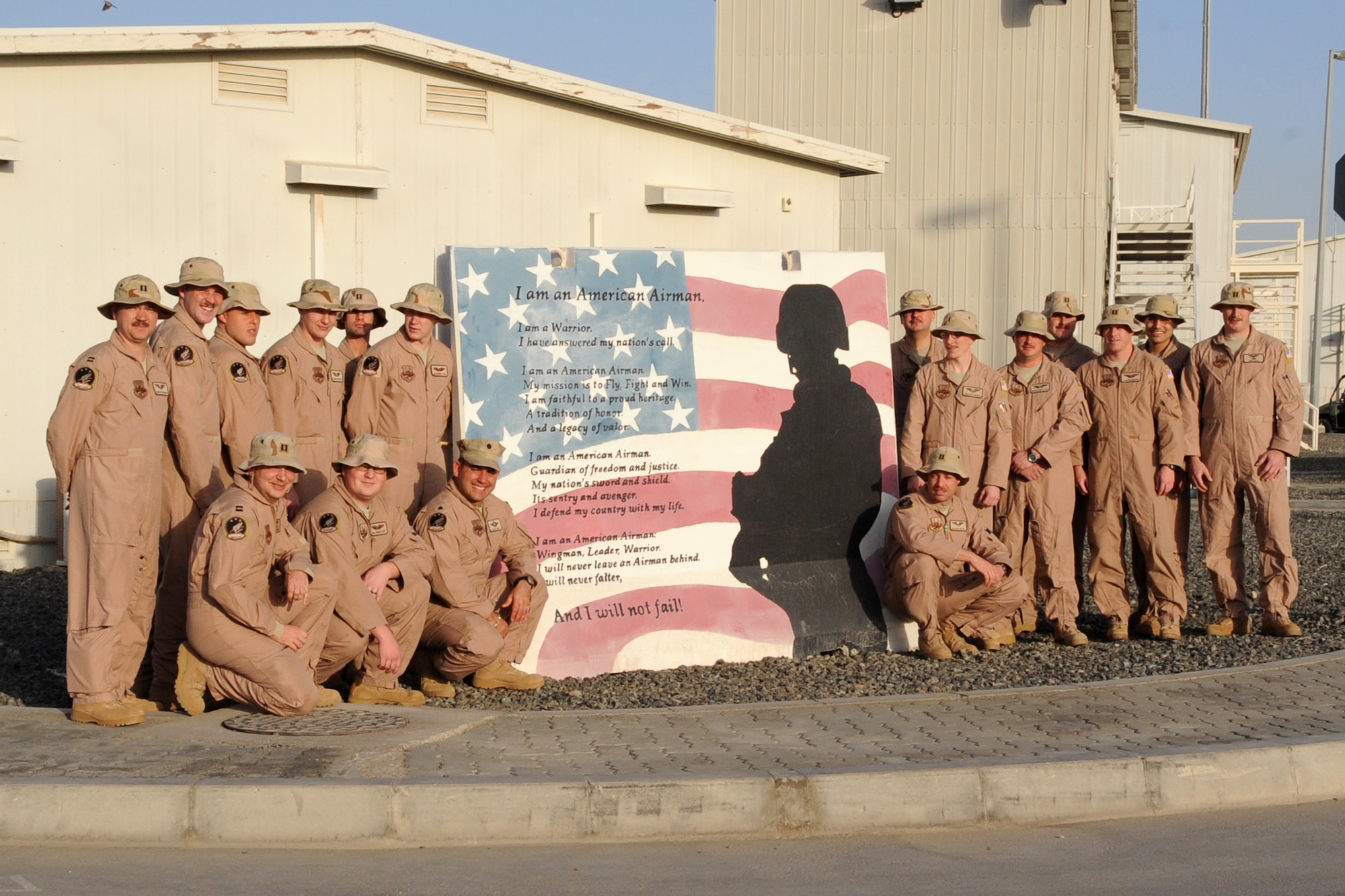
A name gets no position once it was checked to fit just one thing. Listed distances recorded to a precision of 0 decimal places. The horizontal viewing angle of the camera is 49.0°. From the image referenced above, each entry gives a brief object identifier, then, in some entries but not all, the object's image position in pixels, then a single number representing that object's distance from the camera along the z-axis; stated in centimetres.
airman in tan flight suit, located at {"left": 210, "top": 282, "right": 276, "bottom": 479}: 777
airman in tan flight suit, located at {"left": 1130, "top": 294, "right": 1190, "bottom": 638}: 963
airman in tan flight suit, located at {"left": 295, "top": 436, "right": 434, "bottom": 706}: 736
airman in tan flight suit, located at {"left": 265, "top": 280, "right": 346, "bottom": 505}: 822
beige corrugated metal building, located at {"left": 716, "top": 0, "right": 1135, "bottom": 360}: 2184
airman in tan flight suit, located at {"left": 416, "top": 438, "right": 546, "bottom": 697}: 784
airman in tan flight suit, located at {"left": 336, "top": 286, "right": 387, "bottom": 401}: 873
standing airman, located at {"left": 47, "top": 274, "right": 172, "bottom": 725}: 694
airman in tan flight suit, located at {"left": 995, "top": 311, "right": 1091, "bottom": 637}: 937
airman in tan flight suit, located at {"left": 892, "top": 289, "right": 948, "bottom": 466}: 998
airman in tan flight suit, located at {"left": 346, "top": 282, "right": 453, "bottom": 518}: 823
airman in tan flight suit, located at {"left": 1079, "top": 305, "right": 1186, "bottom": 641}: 945
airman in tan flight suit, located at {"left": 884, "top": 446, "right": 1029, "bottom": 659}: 880
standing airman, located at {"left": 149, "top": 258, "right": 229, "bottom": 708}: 743
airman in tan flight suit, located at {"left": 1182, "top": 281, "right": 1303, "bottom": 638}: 948
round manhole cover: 654
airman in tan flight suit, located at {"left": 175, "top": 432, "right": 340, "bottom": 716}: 685
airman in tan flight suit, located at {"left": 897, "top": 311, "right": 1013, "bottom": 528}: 926
